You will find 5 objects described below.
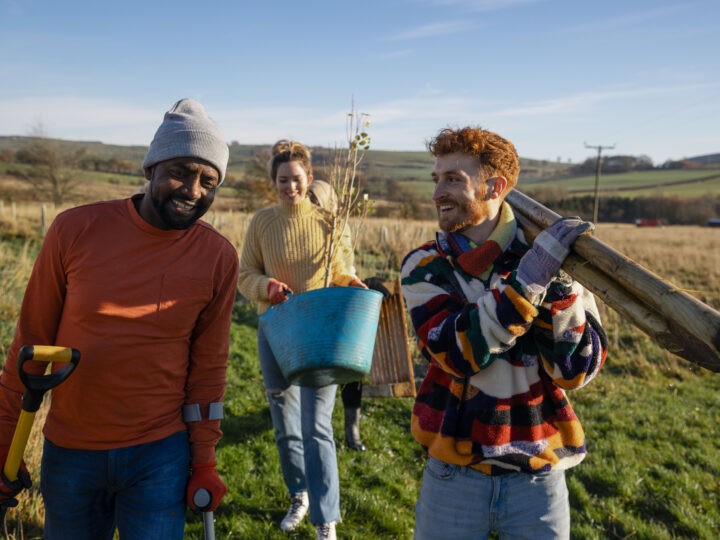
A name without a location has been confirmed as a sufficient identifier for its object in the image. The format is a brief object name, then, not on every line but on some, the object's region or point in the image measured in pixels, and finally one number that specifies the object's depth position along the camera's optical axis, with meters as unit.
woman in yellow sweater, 3.30
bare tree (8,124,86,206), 30.06
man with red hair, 1.90
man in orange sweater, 1.97
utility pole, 44.78
